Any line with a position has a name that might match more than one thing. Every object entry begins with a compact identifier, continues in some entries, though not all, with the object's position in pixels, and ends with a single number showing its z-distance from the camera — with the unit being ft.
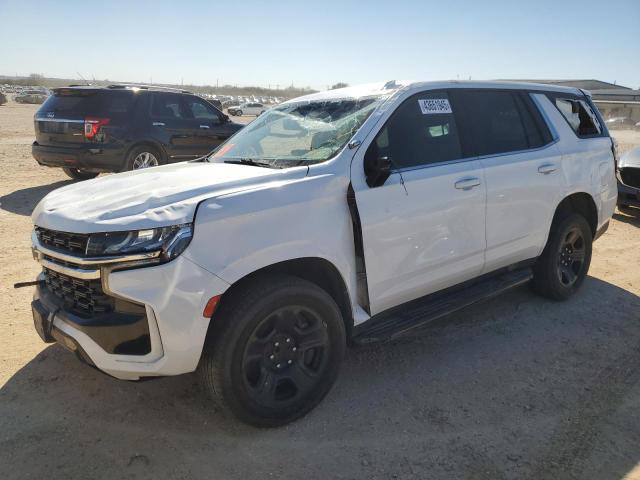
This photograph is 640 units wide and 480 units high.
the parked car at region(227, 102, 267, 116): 167.53
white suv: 8.20
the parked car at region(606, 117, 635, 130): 114.32
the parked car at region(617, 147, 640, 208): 26.18
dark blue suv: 27.73
